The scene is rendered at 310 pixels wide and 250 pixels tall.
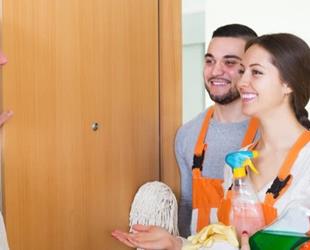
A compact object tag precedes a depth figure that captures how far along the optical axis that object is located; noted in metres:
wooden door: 1.20
